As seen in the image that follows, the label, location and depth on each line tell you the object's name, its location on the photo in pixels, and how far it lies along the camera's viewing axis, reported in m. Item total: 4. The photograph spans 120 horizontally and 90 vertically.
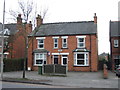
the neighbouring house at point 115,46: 21.50
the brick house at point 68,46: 19.15
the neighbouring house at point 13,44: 21.29
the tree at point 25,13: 12.16
